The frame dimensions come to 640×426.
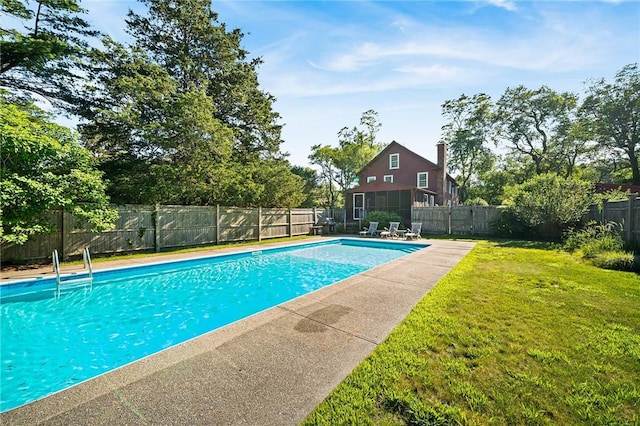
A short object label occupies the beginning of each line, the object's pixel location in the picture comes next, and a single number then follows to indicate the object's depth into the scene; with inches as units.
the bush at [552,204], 452.8
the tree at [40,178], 260.2
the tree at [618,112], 791.7
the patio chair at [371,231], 661.9
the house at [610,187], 754.1
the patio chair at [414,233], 582.9
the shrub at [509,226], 557.6
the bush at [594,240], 315.3
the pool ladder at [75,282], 254.6
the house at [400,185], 737.6
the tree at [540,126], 921.5
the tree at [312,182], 1253.3
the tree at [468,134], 1058.1
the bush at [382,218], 702.5
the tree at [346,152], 1327.5
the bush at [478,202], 948.5
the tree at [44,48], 400.5
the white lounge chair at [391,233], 615.8
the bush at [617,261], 259.2
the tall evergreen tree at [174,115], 462.3
